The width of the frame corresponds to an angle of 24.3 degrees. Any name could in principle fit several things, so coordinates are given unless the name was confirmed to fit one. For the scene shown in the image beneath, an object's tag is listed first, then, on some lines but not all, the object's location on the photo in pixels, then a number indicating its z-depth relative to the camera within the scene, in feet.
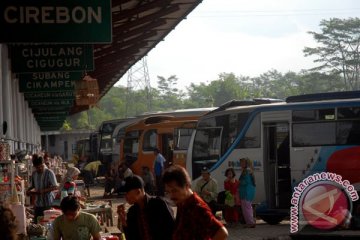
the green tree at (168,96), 556.51
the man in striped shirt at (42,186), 43.70
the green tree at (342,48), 297.33
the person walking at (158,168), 88.02
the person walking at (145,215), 22.68
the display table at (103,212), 49.26
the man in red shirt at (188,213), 20.38
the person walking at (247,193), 56.08
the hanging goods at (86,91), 81.01
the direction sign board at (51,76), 66.59
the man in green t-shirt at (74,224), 28.45
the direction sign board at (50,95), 77.20
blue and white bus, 54.60
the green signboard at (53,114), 115.51
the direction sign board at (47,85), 67.62
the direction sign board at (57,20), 34.55
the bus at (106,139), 135.85
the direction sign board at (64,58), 54.85
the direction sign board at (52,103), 87.38
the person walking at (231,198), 57.00
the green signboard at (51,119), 126.46
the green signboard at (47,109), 102.13
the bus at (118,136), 118.05
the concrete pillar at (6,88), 62.44
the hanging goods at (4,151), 40.42
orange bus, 101.86
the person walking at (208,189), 56.95
